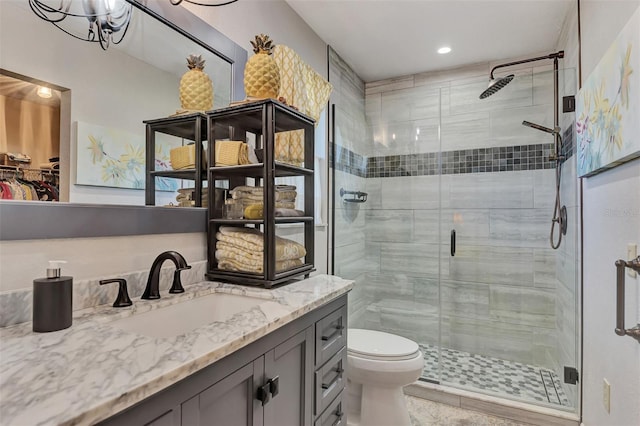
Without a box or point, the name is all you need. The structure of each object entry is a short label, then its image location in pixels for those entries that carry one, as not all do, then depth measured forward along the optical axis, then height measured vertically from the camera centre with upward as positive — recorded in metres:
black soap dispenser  0.82 -0.22
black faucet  1.16 -0.19
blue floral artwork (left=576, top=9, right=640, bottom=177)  1.13 +0.43
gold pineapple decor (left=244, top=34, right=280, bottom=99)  1.43 +0.59
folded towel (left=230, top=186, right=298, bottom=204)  1.47 +0.09
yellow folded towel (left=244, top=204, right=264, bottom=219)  1.42 +0.01
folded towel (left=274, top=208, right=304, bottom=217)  1.44 +0.00
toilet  1.84 -0.88
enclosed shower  2.62 -0.02
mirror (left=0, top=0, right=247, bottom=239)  0.94 +0.47
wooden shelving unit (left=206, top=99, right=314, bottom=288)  1.36 +0.18
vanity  0.57 -0.31
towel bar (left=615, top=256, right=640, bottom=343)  1.10 -0.28
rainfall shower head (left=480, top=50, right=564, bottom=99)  2.39 +0.94
